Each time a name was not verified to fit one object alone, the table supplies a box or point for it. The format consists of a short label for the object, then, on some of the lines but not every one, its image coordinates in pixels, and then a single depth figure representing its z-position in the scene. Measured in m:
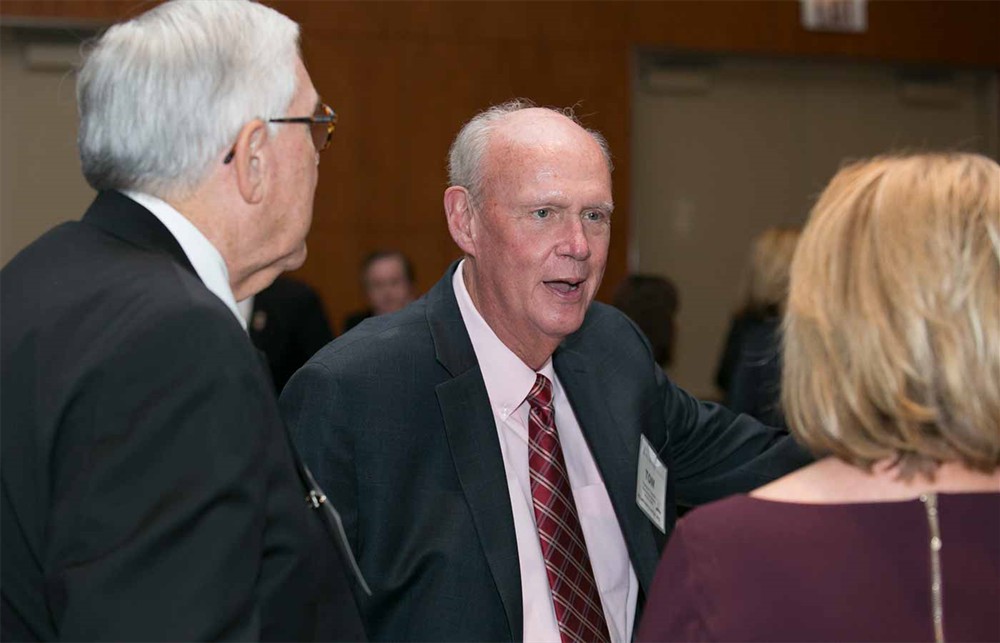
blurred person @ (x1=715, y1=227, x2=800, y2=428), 3.89
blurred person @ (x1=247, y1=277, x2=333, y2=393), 5.56
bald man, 2.13
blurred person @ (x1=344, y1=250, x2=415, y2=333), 6.19
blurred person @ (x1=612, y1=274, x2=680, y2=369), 4.31
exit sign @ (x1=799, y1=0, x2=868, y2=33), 8.37
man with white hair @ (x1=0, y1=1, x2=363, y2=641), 1.28
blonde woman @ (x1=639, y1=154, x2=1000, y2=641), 1.34
